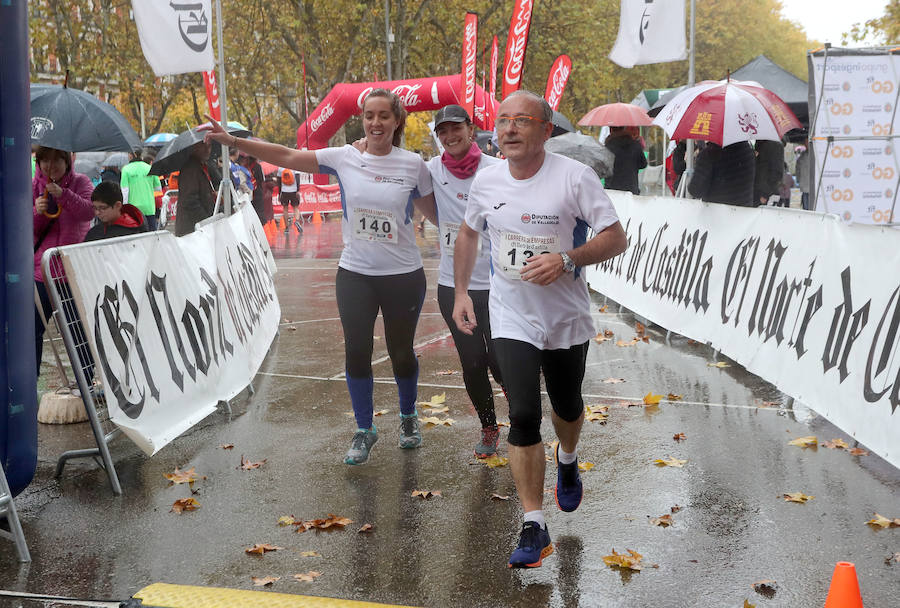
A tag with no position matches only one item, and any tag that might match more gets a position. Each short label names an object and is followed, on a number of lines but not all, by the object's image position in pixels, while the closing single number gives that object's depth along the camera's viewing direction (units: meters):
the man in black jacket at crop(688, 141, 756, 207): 10.50
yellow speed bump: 3.16
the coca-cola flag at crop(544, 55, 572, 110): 17.97
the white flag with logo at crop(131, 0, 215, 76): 9.16
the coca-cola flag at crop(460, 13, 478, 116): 17.98
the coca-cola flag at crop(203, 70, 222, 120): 10.75
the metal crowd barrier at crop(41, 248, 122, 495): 5.46
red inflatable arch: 25.94
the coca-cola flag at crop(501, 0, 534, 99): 14.47
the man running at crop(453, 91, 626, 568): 4.60
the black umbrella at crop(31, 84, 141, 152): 7.52
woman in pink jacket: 7.34
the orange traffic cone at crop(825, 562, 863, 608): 3.19
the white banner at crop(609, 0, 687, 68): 13.69
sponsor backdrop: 12.81
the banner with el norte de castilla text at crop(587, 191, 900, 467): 6.04
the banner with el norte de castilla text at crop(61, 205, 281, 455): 5.67
